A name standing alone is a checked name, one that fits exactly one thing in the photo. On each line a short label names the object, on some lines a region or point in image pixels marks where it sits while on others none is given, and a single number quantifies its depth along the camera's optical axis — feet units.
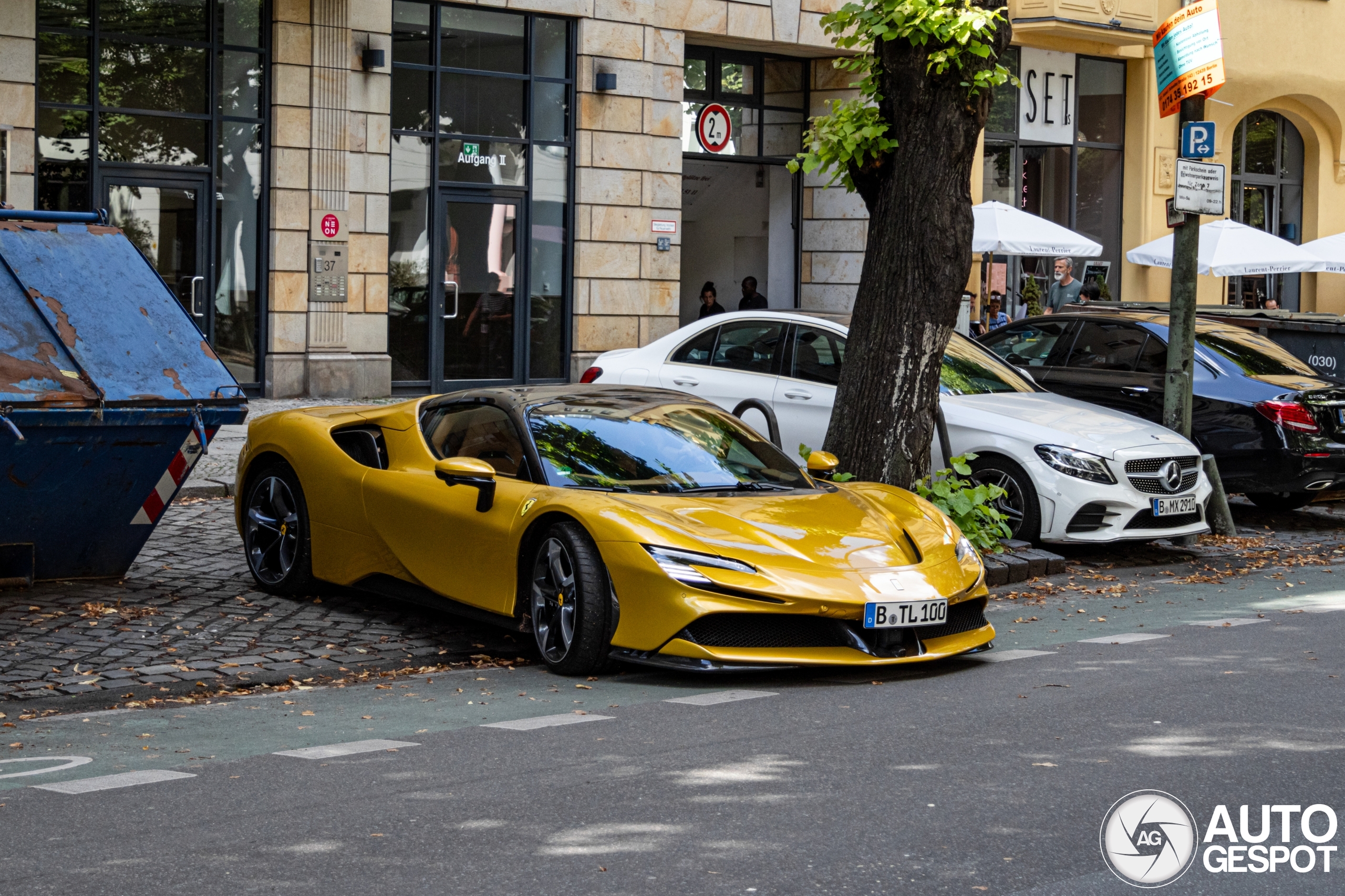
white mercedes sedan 37.17
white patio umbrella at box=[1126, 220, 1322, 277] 74.28
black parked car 43.37
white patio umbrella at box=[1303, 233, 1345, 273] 78.02
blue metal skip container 27.86
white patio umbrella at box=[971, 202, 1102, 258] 70.74
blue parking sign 44.34
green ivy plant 35.45
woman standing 79.92
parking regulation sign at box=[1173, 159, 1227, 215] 43.32
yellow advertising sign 43.55
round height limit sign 79.87
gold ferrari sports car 23.62
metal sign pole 42.70
